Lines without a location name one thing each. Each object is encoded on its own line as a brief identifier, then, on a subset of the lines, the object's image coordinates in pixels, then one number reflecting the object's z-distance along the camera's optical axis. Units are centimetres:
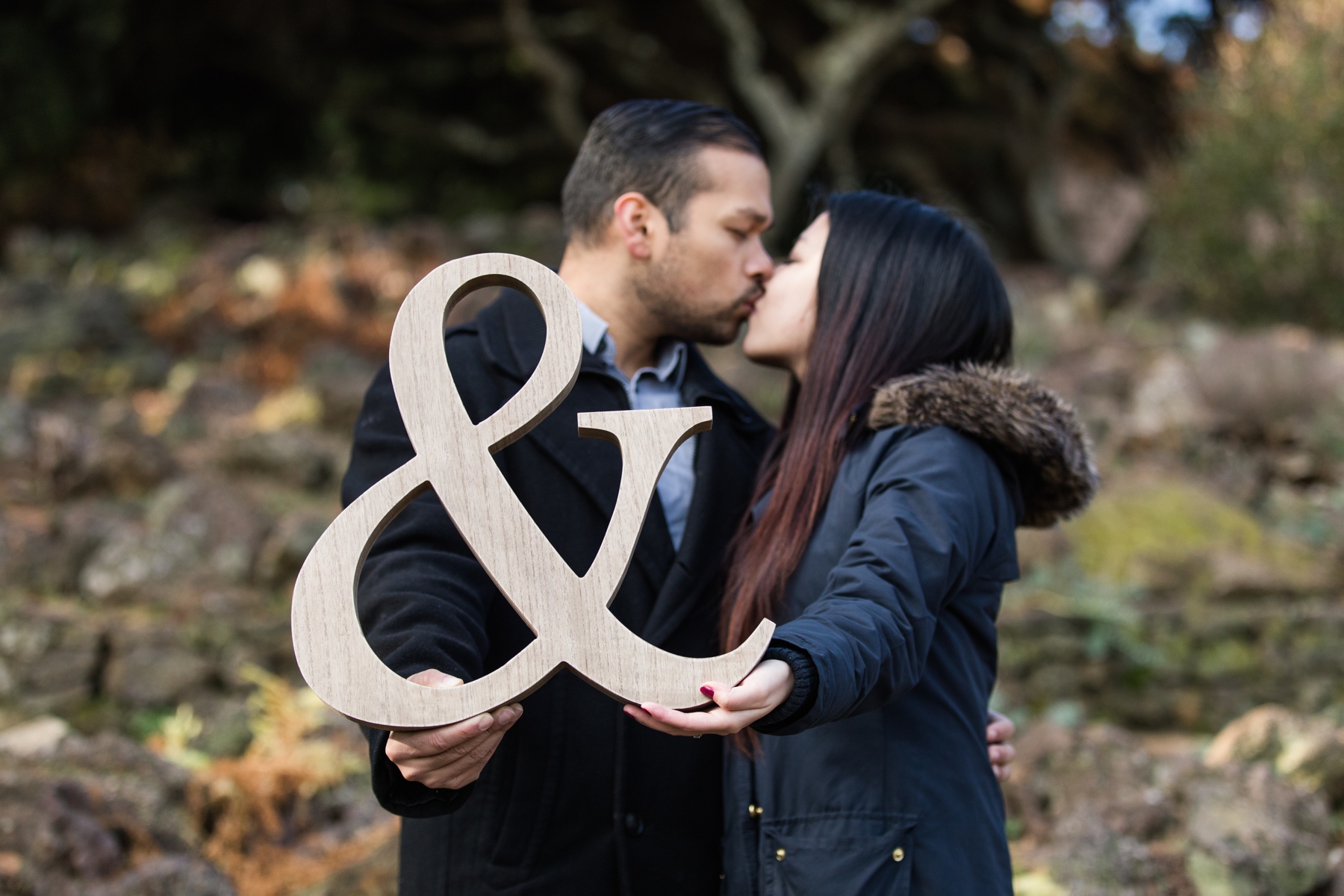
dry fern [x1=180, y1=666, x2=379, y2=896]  321
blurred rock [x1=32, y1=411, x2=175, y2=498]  510
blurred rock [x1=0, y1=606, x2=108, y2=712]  408
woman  145
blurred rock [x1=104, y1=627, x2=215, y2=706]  417
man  162
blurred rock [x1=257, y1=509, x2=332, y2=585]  463
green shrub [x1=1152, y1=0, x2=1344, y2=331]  790
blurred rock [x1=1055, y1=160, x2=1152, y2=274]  1330
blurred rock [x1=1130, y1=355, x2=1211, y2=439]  652
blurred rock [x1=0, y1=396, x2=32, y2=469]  525
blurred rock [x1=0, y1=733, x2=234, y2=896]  260
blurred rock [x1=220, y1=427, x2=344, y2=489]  545
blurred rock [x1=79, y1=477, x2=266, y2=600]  459
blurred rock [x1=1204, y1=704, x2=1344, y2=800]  345
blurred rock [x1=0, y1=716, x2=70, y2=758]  338
